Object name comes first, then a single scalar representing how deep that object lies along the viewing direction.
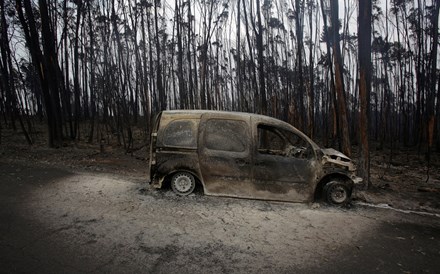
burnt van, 5.72
